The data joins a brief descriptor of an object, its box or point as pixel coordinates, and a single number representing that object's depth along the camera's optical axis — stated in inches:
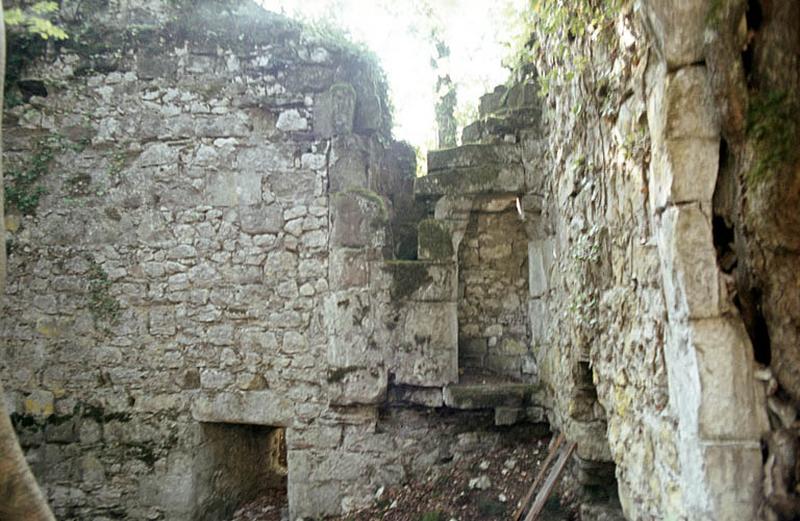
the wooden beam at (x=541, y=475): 159.3
